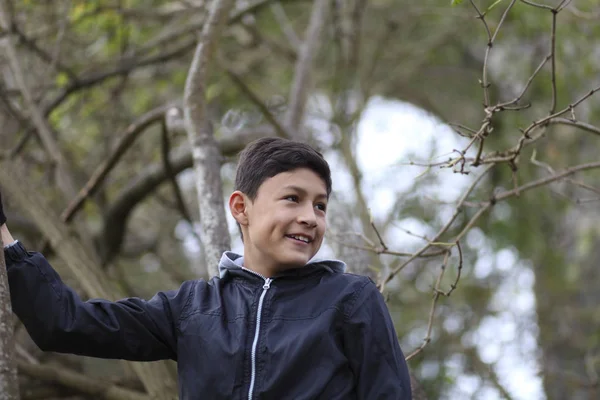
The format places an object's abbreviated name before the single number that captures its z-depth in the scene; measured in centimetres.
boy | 378
